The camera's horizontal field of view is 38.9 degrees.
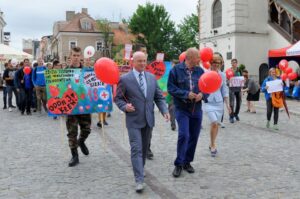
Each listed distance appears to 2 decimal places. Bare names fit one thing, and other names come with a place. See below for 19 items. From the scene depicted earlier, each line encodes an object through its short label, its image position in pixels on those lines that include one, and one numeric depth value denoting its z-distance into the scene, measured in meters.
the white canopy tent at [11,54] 23.50
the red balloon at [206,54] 9.23
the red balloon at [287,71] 17.16
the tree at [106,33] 72.81
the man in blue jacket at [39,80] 14.61
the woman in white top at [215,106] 7.77
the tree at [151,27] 59.12
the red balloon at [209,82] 6.10
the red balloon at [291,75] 17.03
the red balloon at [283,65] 16.59
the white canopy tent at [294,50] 20.20
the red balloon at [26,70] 15.15
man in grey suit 5.60
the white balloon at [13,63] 17.09
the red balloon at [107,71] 6.09
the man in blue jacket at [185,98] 6.28
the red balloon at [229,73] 13.22
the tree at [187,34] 63.84
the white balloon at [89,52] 12.88
